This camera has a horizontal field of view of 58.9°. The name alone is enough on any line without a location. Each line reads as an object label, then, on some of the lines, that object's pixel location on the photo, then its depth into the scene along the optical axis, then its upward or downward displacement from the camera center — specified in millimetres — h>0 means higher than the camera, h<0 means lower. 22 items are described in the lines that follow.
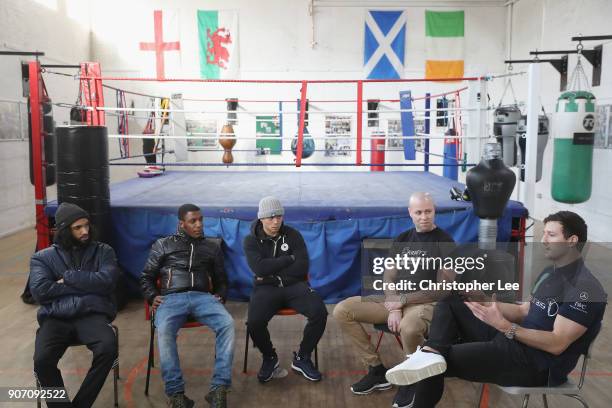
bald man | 2785 -930
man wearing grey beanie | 3078 -892
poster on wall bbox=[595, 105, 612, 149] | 6480 +136
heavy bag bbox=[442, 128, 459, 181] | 6708 -213
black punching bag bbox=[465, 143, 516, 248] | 3439 -290
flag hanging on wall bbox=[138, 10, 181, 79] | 9906 +1708
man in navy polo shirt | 1996 -755
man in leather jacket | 2701 -902
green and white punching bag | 5988 -77
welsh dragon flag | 9922 +1715
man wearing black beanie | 2545 -823
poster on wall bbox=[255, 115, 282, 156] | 9719 +136
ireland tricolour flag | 9992 +1765
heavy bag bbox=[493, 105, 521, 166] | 6613 +140
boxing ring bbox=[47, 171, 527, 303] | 4273 -697
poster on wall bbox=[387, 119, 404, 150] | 10375 +130
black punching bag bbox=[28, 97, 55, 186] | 4449 -165
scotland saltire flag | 9961 +1717
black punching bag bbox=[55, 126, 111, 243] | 3971 -222
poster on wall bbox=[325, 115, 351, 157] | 10438 +165
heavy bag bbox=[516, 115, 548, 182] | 6361 +63
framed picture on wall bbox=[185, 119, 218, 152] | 10477 +175
